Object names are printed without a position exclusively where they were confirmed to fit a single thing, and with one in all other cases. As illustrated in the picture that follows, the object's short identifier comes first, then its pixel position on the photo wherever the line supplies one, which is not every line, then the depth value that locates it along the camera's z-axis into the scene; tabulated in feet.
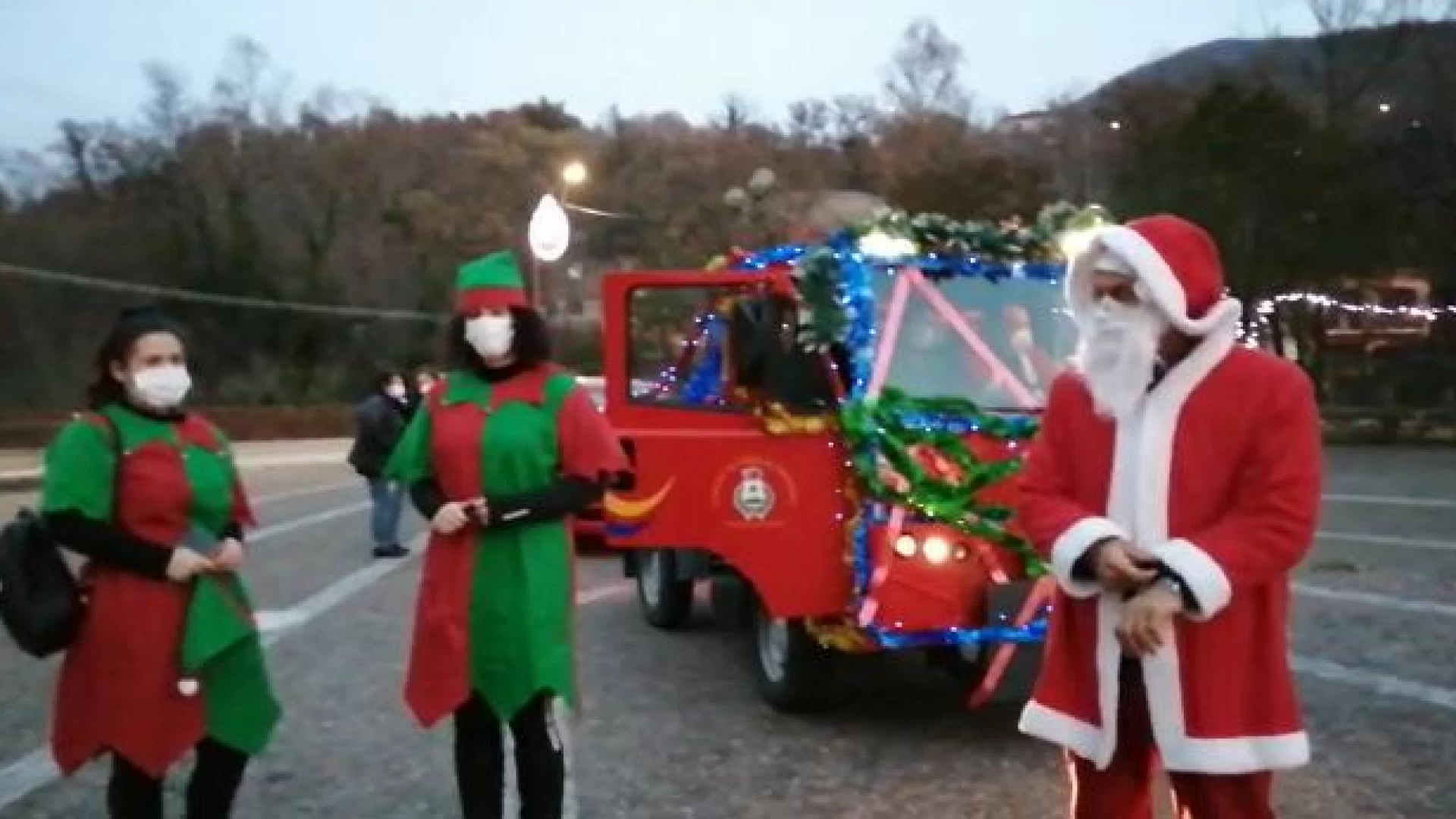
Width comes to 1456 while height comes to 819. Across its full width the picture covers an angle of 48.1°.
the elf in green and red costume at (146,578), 13.74
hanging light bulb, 74.28
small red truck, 21.01
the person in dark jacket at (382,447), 45.96
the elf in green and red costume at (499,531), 14.64
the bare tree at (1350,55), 127.95
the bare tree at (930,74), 184.34
